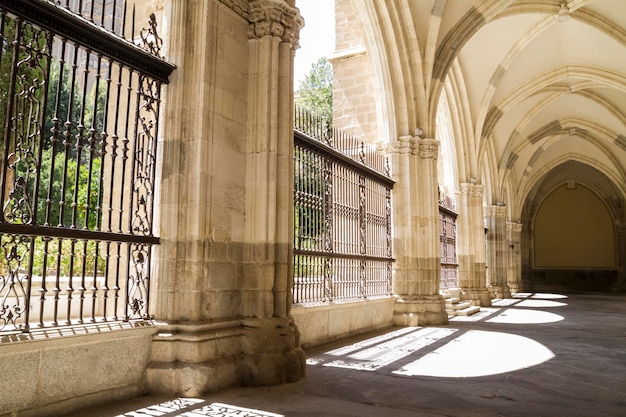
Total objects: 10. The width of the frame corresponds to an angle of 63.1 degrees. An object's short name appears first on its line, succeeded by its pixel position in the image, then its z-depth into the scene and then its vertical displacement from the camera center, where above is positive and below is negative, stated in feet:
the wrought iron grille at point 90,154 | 10.00 +2.54
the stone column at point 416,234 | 28.63 +1.93
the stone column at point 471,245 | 44.11 +1.93
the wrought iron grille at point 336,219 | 20.44 +2.20
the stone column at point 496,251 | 57.26 +1.83
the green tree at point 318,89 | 80.28 +28.92
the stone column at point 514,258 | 73.26 +1.40
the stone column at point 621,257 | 81.56 +1.80
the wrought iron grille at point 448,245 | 41.11 +1.86
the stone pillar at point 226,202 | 12.85 +1.76
